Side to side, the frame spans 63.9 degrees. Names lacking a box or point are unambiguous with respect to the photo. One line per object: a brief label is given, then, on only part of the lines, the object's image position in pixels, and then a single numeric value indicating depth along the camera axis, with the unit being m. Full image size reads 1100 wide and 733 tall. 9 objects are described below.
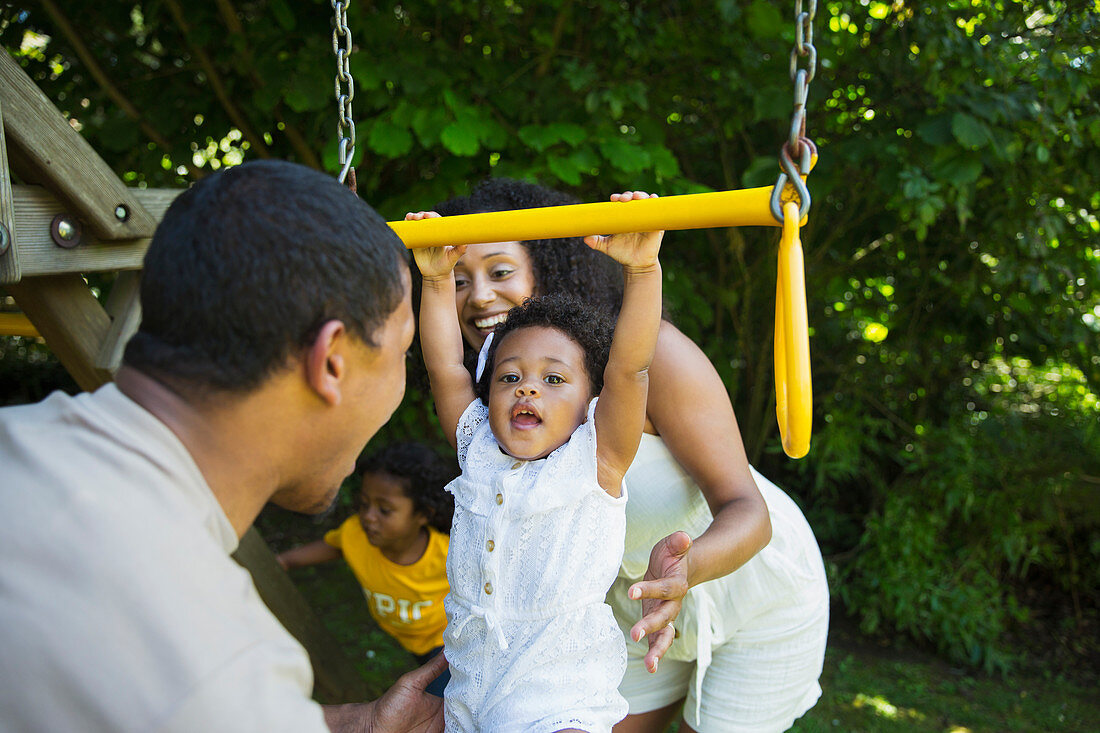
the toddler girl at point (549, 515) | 1.69
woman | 1.93
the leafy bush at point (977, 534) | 4.71
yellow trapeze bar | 1.43
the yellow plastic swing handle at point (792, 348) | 1.33
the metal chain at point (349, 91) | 1.97
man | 0.95
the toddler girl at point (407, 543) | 3.23
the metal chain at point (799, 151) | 1.39
